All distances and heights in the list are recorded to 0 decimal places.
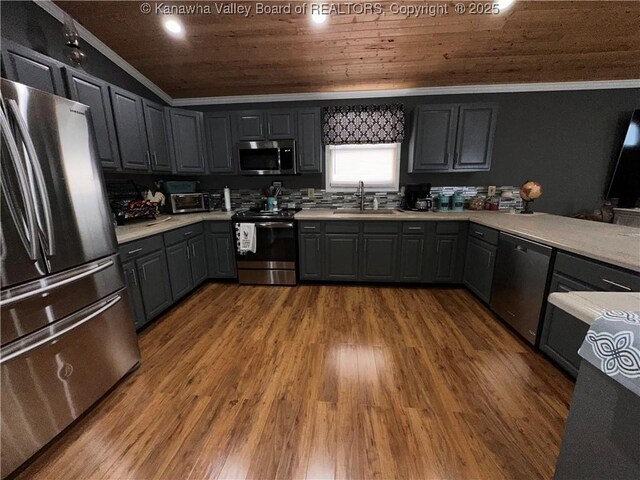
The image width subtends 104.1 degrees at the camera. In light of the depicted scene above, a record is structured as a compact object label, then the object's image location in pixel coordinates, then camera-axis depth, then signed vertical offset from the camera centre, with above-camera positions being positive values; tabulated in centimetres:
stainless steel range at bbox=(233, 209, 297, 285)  307 -80
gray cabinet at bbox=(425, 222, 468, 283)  294 -77
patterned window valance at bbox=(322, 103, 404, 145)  326 +82
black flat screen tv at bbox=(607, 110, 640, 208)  301 +17
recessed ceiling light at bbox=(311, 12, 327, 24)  217 +147
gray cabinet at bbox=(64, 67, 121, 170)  192 +69
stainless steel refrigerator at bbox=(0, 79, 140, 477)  111 -42
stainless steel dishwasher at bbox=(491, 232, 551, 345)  187 -79
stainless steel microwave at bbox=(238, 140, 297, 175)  320 +38
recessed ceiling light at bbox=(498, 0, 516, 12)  202 +147
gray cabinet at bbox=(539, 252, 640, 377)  137 -64
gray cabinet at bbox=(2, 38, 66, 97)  154 +79
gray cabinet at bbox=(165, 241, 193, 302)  258 -86
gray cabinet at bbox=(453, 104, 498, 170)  295 +58
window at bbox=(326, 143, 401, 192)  350 +29
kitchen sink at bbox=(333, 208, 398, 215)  320 -33
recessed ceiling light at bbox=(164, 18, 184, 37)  229 +148
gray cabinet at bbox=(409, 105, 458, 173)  300 +60
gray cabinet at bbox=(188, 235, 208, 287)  295 -86
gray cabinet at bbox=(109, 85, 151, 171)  232 +58
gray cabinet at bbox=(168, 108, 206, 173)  304 +60
